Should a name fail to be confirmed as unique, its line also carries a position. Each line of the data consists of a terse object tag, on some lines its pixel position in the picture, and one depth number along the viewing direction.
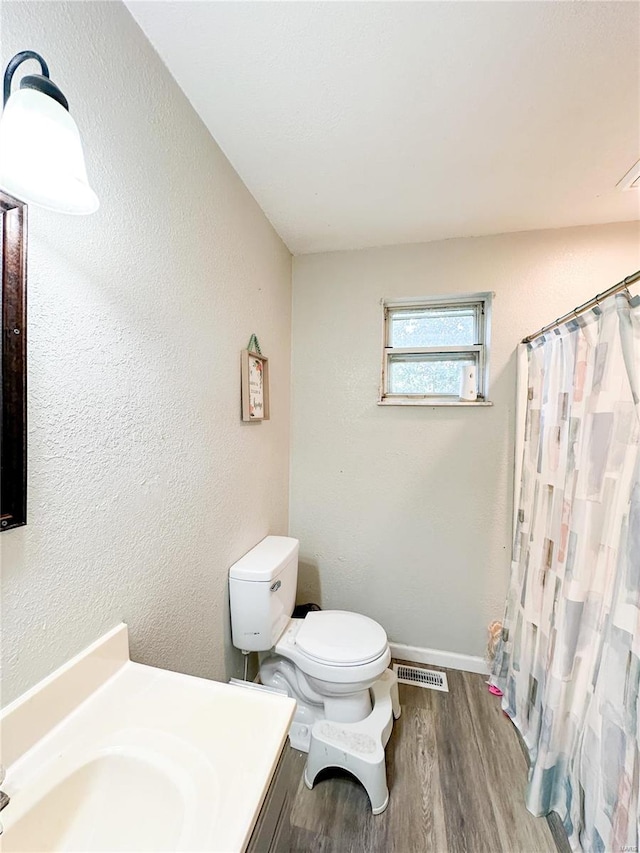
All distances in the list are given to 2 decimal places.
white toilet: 1.30
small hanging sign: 1.48
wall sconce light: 0.50
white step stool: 1.23
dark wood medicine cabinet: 0.59
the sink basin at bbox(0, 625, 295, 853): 0.54
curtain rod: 0.95
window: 1.95
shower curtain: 0.96
